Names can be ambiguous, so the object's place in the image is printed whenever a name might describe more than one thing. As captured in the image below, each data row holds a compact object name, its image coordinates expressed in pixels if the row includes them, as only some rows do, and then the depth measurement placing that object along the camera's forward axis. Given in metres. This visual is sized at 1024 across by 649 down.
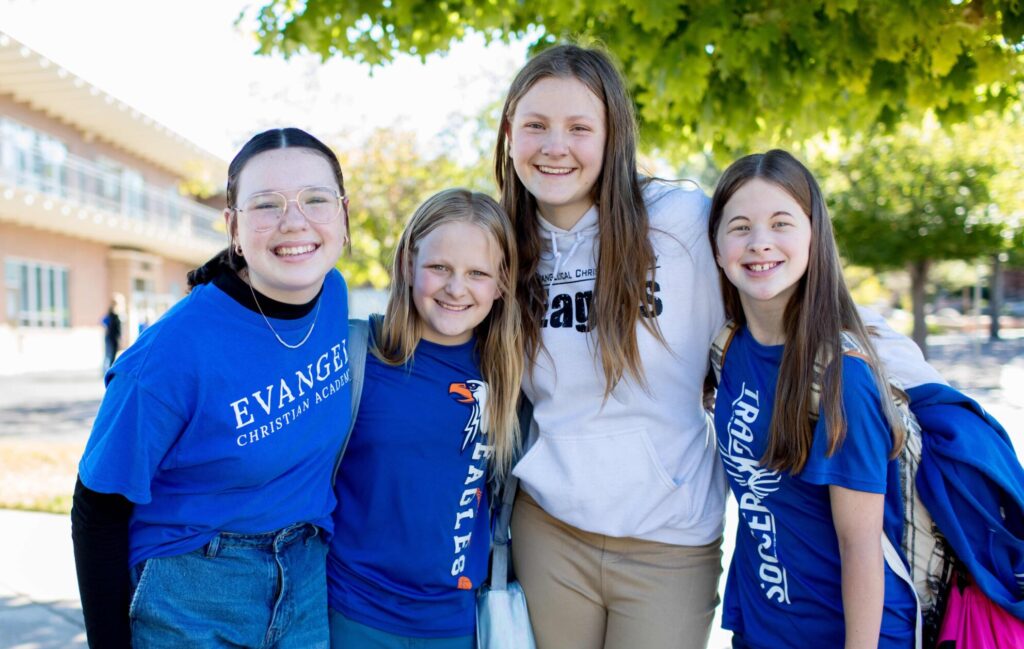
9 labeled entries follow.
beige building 22.39
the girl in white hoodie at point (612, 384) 2.46
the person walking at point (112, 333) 17.16
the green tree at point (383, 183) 15.60
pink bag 1.92
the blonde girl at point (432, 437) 2.36
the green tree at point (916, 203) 16.80
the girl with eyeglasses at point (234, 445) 1.85
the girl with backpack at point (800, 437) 1.96
